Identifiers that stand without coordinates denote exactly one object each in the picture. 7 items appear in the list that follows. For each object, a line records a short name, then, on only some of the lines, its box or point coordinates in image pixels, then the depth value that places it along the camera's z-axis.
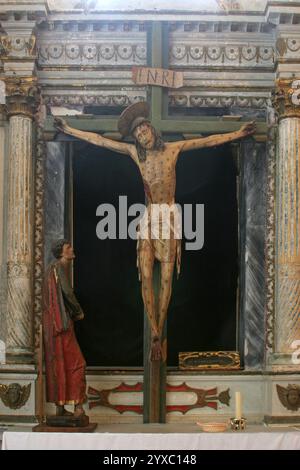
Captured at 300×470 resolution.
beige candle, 8.38
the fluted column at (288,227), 9.39
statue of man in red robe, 8.83
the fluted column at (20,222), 9.40
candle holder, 8.55
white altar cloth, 7.14
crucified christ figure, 9.31
